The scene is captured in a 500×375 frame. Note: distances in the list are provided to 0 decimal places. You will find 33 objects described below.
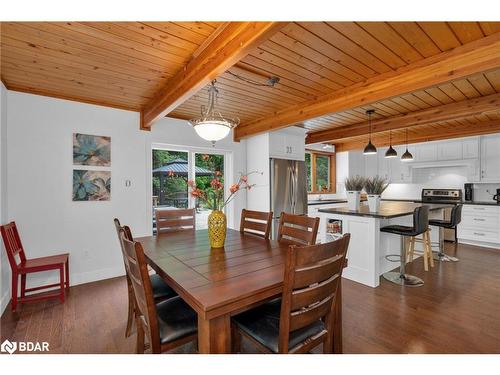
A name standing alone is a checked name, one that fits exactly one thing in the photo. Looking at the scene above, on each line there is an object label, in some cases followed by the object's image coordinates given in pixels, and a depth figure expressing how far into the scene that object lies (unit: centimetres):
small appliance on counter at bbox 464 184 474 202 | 538
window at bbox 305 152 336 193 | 635
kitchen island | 300
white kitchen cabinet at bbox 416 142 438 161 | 578
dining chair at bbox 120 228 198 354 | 128
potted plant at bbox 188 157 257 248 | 200
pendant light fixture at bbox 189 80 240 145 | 198
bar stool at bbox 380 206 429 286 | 291
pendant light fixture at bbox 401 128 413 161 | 487
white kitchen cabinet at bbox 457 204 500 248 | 470
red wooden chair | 237
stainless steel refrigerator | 429
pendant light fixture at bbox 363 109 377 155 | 412
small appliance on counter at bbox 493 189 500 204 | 497
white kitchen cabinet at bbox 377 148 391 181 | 665
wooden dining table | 113
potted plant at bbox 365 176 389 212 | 328
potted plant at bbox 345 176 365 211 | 345
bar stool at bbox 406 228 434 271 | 348
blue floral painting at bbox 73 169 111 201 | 312
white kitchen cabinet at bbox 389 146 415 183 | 629
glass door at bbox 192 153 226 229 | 421
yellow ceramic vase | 200
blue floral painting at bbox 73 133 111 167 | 312
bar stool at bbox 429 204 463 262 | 367
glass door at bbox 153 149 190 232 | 388
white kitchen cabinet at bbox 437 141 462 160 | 545
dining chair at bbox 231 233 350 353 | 114
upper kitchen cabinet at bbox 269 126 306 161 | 434
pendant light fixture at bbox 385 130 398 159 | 446
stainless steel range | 546
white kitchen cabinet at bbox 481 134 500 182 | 498
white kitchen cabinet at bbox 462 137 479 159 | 520
